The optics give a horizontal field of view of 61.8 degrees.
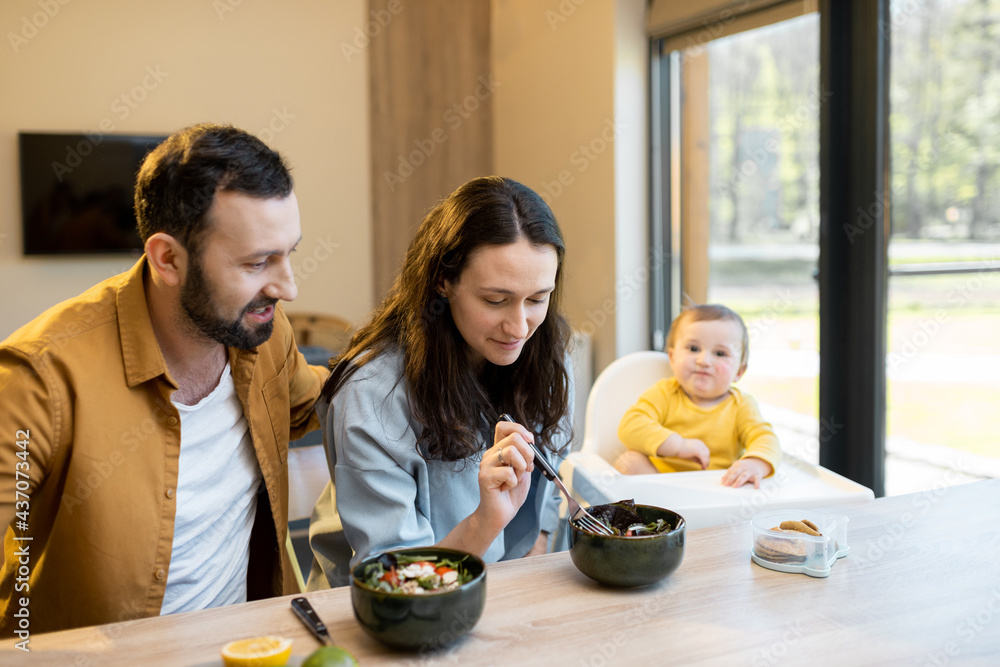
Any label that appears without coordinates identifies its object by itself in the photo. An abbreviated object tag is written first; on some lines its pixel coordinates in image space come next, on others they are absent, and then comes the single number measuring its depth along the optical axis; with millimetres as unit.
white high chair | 1693
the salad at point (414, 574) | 1009
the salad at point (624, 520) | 1213
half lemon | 910
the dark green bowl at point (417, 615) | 945
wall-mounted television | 4230
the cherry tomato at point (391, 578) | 1020
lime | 859
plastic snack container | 1208
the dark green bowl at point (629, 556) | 1114
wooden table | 976
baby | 2139
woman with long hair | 1334
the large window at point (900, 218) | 2322
